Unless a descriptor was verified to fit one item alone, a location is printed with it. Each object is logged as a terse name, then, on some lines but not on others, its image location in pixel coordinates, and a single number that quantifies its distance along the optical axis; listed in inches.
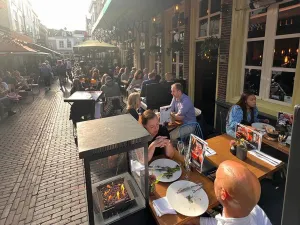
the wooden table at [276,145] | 111.6
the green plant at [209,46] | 206.2
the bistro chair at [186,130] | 153.0
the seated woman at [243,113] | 138.8
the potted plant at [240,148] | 103.5
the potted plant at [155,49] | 352.5
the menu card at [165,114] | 154.4
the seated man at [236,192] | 47.8
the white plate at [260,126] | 136.7
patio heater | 57.7
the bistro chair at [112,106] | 270.7
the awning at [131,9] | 287.6
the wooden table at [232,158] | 95.3
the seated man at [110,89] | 282.1
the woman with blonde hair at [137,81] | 343.0
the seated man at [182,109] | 168.9
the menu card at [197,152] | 88.8
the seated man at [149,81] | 277.2
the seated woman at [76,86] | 302.7
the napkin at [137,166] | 74.9
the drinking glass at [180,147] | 105.5
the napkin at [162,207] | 69.6
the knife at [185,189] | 78.3
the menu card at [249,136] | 108.9
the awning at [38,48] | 682.6
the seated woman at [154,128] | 105.3
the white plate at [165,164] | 86.4
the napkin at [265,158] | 100.2
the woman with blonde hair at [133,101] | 173.2
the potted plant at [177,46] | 287.1
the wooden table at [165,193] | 67.2
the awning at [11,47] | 325.9
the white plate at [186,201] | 69.9
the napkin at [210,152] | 109.3
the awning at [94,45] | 443.2
